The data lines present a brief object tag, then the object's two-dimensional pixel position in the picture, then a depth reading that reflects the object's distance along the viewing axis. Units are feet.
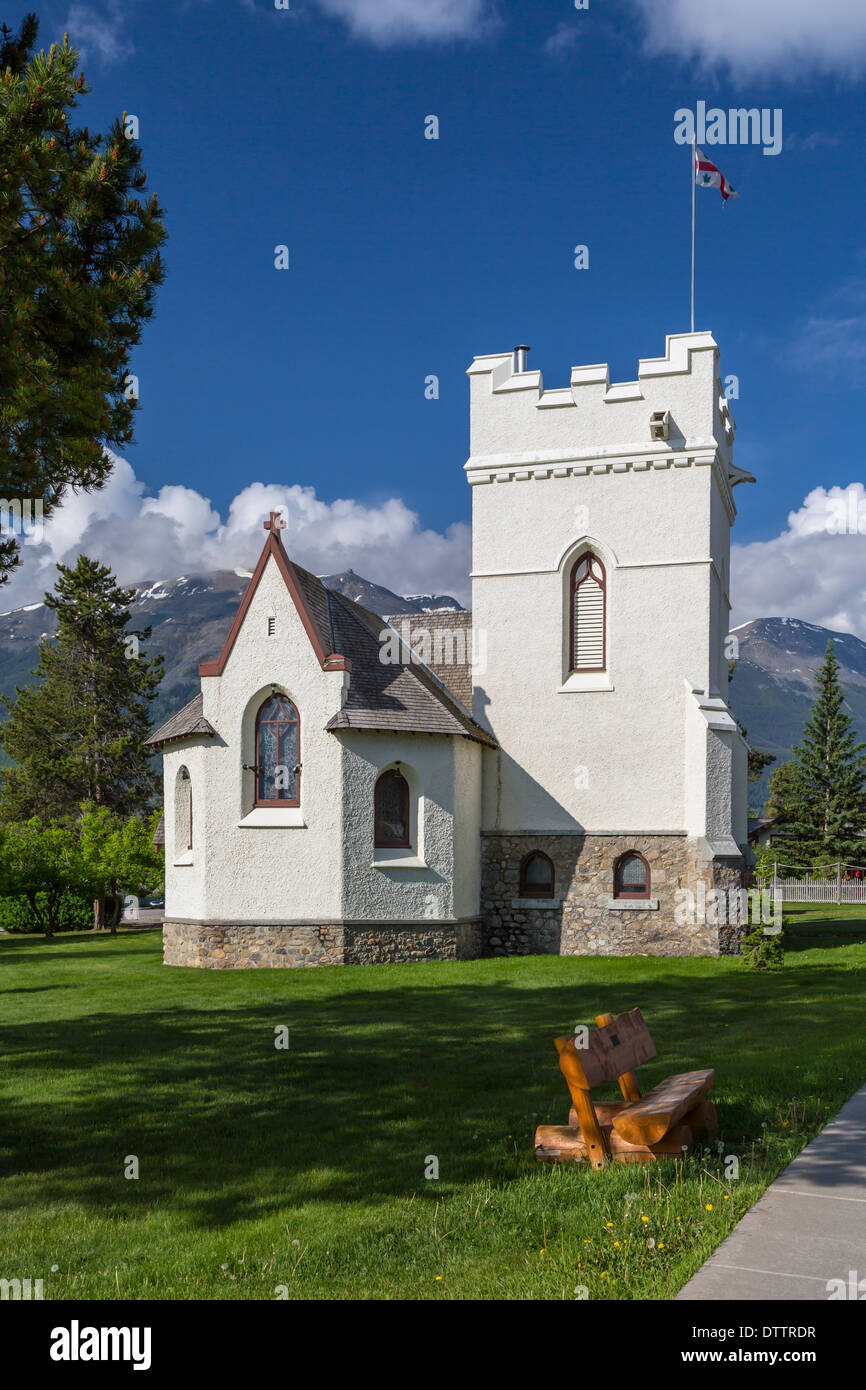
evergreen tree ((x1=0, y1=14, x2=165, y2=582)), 27.84
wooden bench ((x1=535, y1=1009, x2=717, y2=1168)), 23.57
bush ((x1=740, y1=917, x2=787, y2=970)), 65.92
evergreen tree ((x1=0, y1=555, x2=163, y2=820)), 144.36
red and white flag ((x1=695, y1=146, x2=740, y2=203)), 75.87
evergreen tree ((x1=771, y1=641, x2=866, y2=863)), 179.22
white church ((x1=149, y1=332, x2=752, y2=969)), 70.79
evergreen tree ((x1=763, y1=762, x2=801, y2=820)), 186.19
